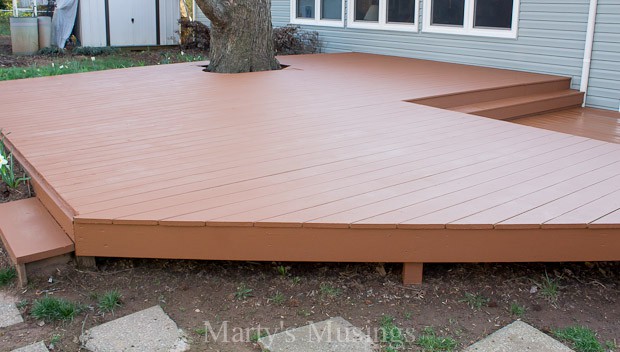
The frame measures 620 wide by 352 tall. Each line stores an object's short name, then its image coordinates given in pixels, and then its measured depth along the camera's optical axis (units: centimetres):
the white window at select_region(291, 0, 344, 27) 870
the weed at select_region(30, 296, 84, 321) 222
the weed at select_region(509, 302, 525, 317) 233
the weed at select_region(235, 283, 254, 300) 243
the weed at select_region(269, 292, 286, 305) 239
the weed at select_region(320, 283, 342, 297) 245
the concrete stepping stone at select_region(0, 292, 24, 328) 220
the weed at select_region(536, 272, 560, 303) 246
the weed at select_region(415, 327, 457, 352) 208
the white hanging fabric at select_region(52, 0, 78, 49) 1023
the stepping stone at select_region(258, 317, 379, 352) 206
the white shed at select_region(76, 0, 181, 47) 1035
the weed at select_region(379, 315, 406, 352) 209
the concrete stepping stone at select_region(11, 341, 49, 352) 202
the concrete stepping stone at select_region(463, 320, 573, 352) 208
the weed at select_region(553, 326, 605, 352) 209
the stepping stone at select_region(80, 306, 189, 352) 204
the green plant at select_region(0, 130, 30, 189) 316
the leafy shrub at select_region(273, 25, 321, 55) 893
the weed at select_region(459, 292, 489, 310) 239
